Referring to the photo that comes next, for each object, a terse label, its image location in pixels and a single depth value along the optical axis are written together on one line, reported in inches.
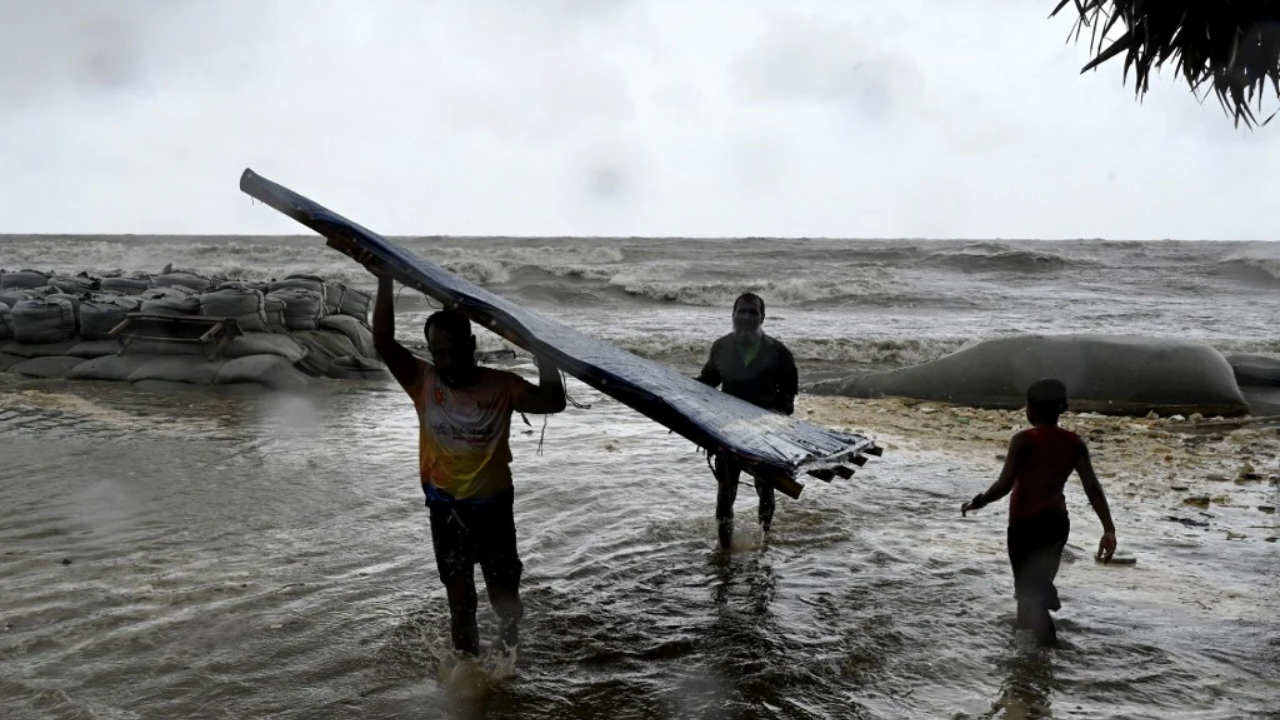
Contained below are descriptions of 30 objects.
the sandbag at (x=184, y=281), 515.2
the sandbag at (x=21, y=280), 511.2
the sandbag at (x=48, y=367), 421.1
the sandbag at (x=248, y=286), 444.9
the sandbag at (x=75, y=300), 439.5
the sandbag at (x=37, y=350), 430.9
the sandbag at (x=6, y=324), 433.7
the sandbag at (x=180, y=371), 408.5
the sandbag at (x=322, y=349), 440.8
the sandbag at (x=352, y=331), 464.4
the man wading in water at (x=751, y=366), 200.8
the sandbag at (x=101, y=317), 435.8
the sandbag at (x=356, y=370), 446.3
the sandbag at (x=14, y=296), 450.0
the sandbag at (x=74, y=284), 490.6
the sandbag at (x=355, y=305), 494.3
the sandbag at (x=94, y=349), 429.4
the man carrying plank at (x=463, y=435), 131.3
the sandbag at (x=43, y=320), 428.1
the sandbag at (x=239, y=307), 427.8
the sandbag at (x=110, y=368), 415.9
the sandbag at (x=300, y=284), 470.9
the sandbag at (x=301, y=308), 446.9
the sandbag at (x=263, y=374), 402.6
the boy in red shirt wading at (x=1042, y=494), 148.2
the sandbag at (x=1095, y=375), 380.8
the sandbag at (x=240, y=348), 420.8
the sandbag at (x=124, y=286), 507.1
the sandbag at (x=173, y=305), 432.5
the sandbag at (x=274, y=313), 440.8
